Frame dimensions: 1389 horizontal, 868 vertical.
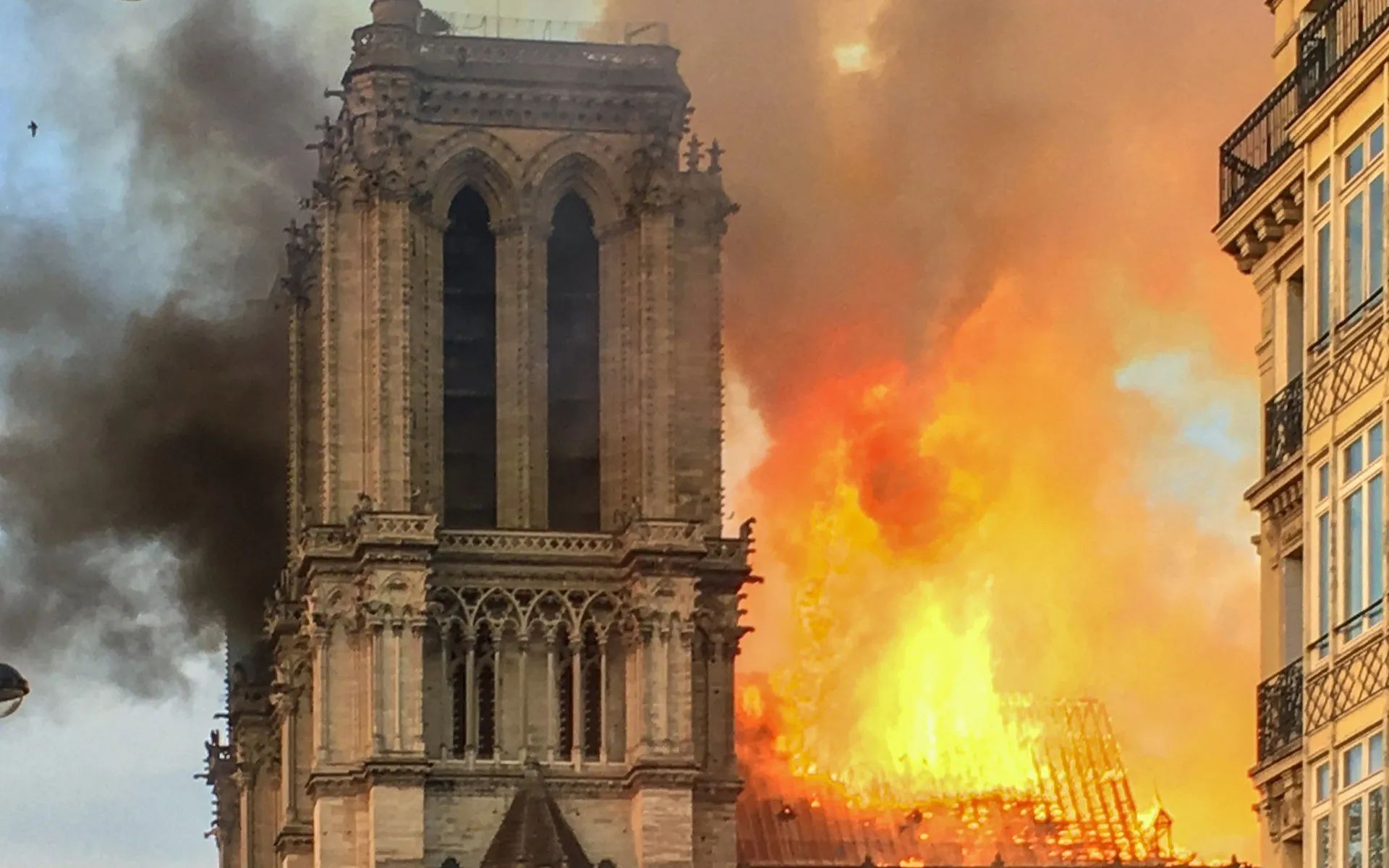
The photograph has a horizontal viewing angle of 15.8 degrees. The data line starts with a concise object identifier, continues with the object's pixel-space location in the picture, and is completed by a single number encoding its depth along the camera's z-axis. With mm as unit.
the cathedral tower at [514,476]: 121438
